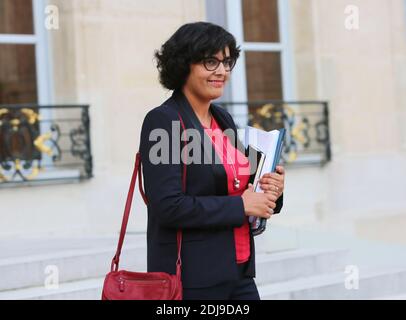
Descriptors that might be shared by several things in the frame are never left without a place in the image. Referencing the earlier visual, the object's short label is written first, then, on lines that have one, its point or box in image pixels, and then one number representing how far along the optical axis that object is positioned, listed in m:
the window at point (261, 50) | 12.60
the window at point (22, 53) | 10.87
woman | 3.90
